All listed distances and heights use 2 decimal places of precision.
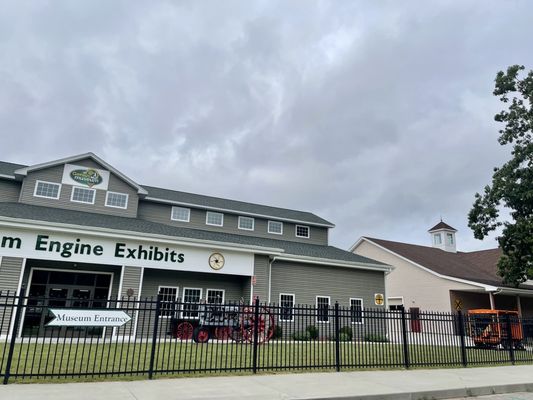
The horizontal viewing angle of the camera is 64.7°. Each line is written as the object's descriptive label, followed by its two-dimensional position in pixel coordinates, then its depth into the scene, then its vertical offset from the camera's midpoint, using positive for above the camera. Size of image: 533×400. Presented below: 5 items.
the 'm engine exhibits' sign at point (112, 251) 17.27 +2.62
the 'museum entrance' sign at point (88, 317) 8.66 -0.13
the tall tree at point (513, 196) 24.39 +7.29
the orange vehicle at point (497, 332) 14.29 -0.32
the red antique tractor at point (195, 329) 17.12 -0.61
